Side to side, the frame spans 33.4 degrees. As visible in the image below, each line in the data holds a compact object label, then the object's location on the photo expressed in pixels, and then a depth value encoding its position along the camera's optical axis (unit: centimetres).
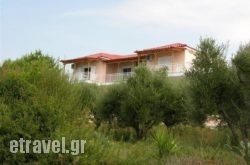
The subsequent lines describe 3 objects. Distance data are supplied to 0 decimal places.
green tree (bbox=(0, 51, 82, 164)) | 1005
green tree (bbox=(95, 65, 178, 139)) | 2145
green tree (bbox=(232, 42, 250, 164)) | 1595
